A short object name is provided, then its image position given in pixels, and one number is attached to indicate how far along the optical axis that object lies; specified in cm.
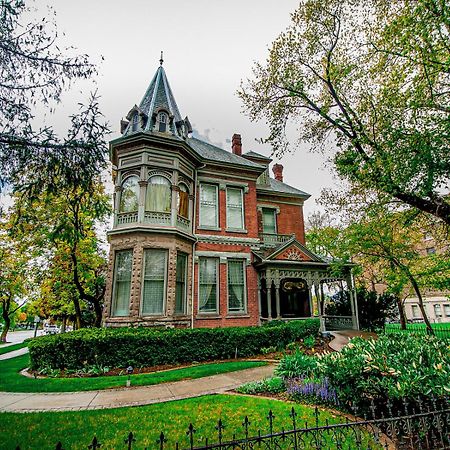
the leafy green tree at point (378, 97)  1052
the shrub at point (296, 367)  798
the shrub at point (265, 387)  769
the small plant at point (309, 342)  1369
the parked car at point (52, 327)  5005
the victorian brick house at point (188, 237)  1412
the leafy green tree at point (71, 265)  1881
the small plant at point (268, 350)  1286
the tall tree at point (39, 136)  587
